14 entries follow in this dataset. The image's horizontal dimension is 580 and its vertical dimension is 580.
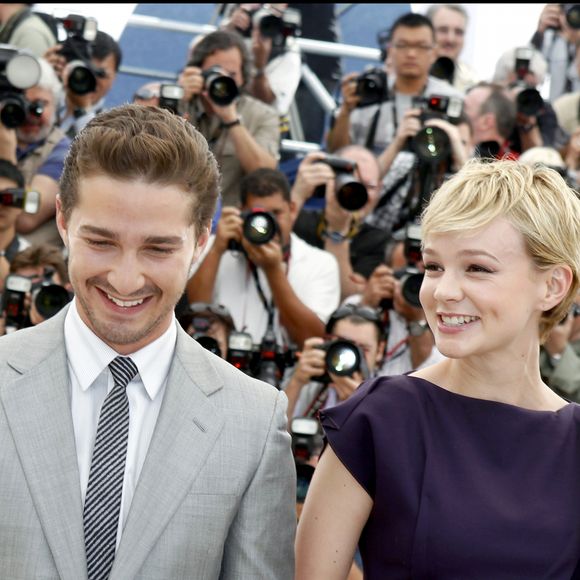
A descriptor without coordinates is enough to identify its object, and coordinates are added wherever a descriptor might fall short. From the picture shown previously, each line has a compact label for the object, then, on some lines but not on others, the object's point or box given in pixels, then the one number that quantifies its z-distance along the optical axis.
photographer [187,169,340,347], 9.68
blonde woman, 4.52
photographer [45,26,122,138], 11.27
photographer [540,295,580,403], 9.19
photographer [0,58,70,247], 10.52
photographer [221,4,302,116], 12.09
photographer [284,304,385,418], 8.68
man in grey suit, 4.07
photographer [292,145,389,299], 10.37
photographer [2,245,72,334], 9.11
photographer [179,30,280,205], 10.61
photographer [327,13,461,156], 11.62
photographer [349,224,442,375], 9.37
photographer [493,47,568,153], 11.56
